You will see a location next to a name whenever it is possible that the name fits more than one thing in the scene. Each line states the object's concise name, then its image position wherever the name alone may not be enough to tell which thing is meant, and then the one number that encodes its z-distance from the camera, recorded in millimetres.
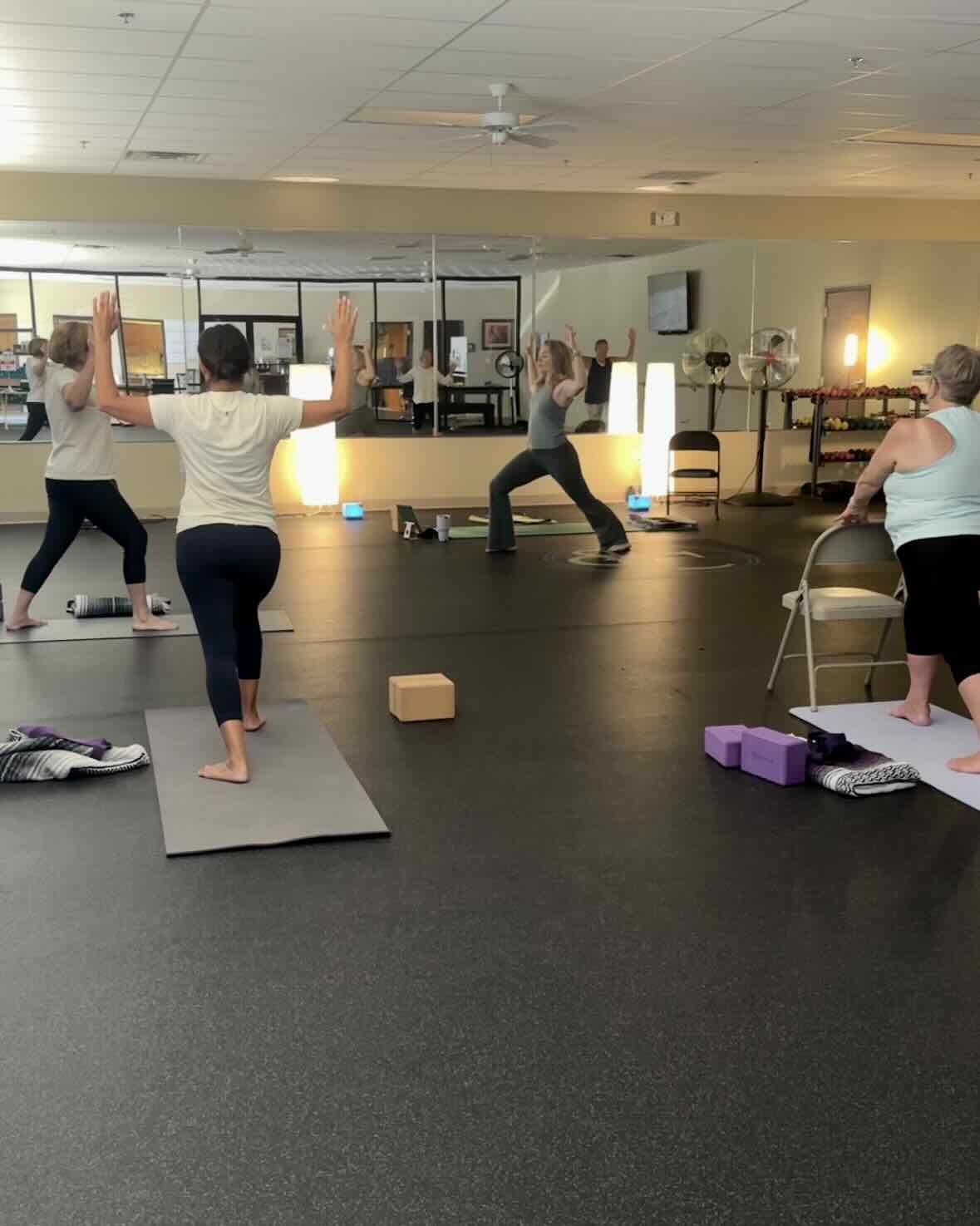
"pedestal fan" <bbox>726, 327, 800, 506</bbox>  11516
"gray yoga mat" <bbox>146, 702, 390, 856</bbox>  3564
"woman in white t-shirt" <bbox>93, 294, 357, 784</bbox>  3773
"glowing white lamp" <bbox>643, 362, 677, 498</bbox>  11438
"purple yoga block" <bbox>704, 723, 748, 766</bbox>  4176
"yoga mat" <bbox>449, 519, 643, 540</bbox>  9609
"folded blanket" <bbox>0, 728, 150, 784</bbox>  3988
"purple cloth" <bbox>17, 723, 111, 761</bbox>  4133
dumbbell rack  11828
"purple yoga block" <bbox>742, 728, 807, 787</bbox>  3992
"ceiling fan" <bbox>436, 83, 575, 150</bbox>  6910
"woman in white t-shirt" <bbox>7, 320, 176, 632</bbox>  5633
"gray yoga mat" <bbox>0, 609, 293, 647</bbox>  6012
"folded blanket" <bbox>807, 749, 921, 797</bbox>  3891
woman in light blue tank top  4137
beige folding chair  4688
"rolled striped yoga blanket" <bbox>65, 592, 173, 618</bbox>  6473
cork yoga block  4699
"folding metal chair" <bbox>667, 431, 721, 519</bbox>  11312
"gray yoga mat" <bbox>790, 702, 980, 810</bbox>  4023
